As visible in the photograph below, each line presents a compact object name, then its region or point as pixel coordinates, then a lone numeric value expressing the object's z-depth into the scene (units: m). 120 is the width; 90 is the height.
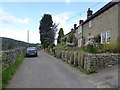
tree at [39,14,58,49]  29.21
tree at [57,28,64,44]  29.94
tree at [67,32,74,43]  19.91
